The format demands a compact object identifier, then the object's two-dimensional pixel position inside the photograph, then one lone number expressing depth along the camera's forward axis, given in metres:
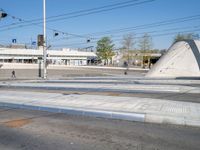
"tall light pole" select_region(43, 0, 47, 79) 27.91
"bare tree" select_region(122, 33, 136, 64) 66.74
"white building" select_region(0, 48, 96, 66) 65.53
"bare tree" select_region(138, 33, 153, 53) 62.97
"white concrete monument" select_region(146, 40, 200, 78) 20.88
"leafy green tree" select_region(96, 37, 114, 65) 72.19
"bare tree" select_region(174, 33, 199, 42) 60.22
